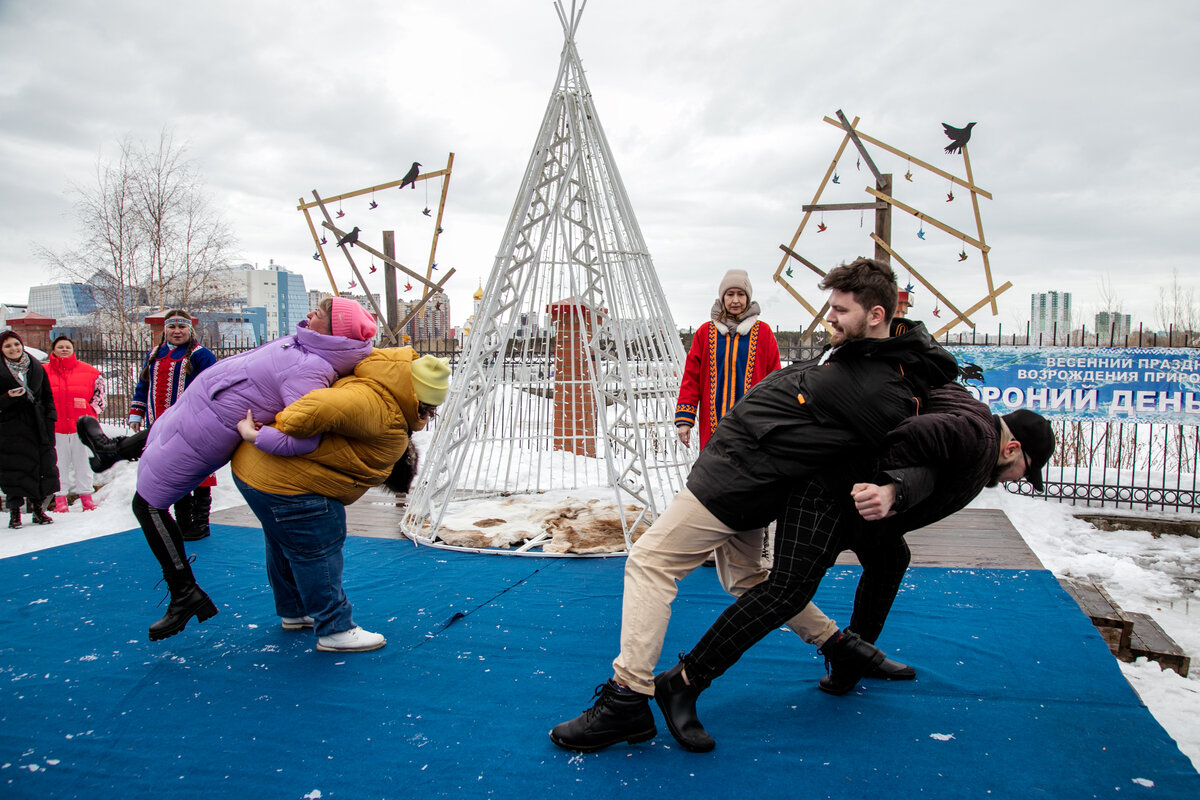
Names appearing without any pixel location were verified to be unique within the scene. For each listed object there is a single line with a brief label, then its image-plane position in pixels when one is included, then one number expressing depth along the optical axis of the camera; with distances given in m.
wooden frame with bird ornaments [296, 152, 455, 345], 7.68
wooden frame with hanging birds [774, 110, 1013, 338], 6.17
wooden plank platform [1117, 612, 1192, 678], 2.70
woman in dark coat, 4.67
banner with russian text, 5.40
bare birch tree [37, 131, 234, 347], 14.20
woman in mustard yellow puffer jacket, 2.29
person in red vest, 5.18
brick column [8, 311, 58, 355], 14.99
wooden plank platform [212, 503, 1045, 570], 3.74
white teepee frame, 4.05
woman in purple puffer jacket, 2.34
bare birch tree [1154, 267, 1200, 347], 10.75
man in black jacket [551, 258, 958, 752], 1.75
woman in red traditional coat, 3.47
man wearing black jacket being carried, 1.68
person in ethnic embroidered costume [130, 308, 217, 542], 3.94
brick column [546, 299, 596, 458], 4.28
